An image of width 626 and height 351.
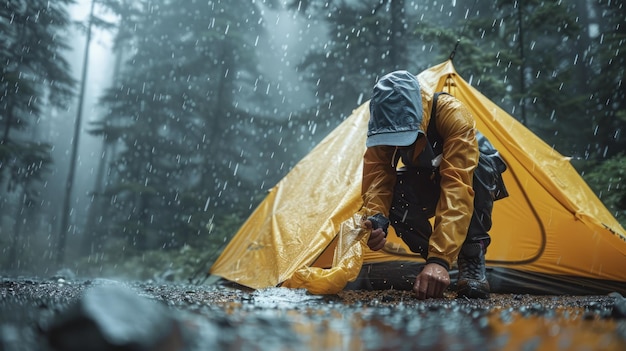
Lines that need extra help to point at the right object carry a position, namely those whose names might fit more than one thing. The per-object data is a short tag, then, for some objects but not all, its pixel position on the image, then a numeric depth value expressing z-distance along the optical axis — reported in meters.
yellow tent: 3.41
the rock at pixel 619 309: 1.38
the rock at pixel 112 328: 0.83
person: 2.28
